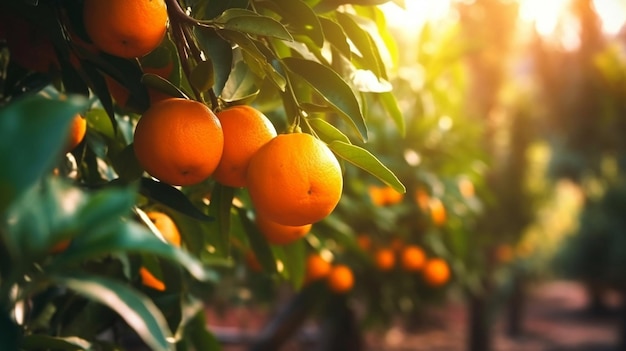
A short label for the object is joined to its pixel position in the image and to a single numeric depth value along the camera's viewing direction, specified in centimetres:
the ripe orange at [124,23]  54
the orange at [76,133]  63
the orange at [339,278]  186
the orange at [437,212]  186
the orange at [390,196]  185
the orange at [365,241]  203
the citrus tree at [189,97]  55
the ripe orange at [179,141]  54
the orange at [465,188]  205
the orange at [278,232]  79
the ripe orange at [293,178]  55
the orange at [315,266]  174
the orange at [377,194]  182
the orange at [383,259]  202
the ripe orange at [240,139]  58
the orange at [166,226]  74
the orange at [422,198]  193
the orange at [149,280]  82
